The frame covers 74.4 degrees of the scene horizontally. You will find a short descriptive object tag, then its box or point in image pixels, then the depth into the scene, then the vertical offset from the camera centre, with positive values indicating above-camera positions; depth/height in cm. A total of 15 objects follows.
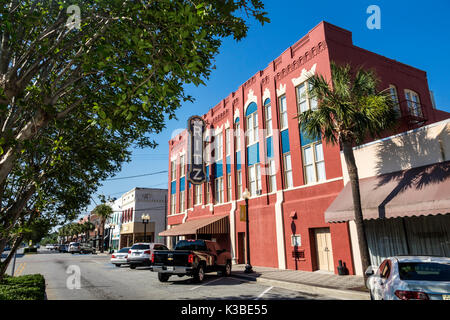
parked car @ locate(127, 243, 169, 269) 2062 -121
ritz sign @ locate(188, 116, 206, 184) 2653 +743
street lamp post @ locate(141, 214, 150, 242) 3614 +242
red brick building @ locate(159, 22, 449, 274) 1581 +458
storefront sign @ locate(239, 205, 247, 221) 1938 +136
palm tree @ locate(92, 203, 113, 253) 5634 +519
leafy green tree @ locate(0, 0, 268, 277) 471 +298
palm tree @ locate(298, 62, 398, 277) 1091 +436
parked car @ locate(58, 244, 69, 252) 6439 -152
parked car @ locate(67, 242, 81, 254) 5181 -127
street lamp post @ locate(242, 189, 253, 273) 1627 -59
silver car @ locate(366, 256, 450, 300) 505 -93
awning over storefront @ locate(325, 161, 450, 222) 981 +120
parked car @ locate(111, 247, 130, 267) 2256 -142
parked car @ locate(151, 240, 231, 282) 1283 -106
